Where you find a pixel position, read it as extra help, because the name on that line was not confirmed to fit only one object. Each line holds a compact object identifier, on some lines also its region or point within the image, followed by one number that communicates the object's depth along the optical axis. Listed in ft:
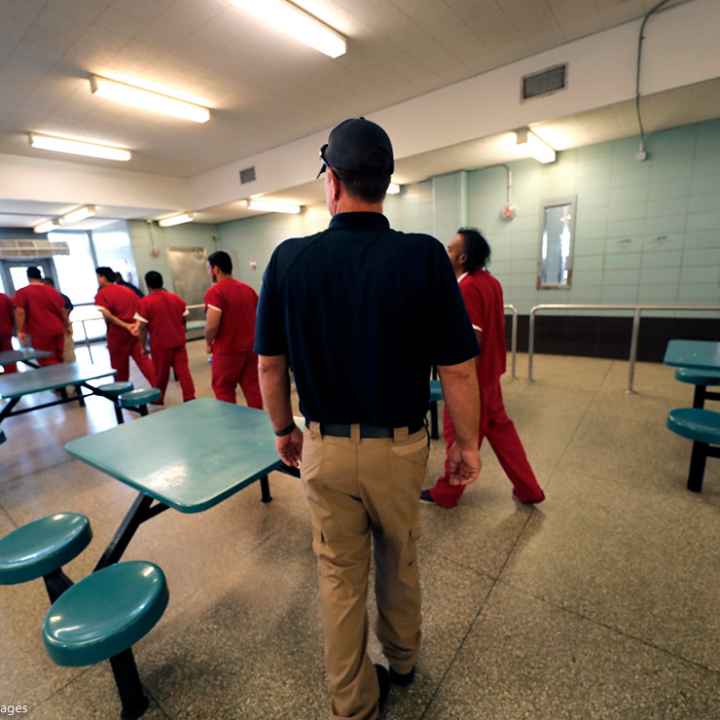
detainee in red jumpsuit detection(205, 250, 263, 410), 9.56
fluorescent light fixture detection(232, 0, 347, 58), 9.08
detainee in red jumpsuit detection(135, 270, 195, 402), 12.48
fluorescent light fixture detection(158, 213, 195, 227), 25.84
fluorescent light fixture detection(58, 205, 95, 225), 21.87
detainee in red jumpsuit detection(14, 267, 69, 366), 14.78
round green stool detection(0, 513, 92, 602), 4.14
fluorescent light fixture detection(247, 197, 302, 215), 23.16
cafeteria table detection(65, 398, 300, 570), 4.13
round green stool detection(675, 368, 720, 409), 8.07
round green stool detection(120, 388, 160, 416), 10.52
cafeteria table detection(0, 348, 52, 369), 13.56
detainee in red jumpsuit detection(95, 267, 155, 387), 13.99
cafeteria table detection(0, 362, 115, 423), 9.23
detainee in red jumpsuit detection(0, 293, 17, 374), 15.89
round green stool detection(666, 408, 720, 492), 6.73
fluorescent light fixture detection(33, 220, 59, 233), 27.17
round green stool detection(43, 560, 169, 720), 3.26
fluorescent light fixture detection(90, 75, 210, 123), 12.21
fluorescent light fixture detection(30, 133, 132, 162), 16.11
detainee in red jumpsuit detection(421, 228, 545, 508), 6.11
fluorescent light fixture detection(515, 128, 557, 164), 13.43
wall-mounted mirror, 17.15
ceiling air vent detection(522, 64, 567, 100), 11.95
